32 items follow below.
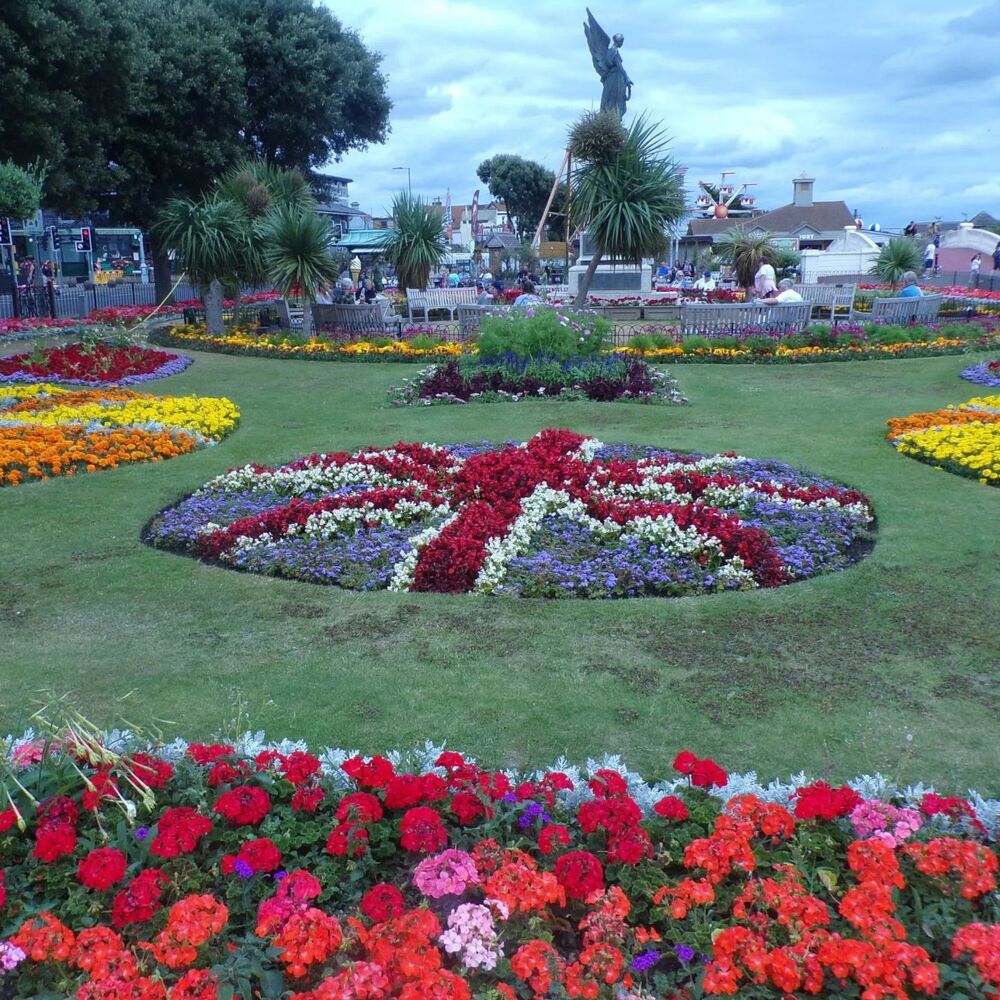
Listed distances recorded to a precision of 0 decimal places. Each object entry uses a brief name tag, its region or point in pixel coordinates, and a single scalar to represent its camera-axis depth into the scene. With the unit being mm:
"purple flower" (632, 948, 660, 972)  2242
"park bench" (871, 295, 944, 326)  17703
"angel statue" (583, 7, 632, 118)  21422
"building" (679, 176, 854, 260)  59344
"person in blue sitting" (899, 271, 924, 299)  18812
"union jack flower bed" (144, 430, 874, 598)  5477
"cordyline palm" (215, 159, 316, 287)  18688
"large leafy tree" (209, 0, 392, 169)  27500
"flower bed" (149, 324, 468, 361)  15695
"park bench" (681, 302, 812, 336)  16344
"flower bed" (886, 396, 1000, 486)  7551
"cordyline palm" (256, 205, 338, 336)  16922
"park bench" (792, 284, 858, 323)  19891
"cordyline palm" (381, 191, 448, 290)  19375
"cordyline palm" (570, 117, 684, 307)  16234
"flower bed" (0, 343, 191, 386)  12938
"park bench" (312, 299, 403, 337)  17641
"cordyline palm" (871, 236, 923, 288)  24438
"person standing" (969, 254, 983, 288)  29703
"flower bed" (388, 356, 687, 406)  11398
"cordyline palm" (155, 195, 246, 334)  18266
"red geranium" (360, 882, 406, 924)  2293
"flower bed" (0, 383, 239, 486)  8188
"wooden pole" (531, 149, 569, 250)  19239
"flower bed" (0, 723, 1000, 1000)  2182
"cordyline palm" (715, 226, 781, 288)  21891
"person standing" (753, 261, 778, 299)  19062
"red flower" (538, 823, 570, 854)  2600
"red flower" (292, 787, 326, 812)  2811
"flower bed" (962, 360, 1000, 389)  12203
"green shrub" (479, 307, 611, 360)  11672
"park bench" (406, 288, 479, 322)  20438
